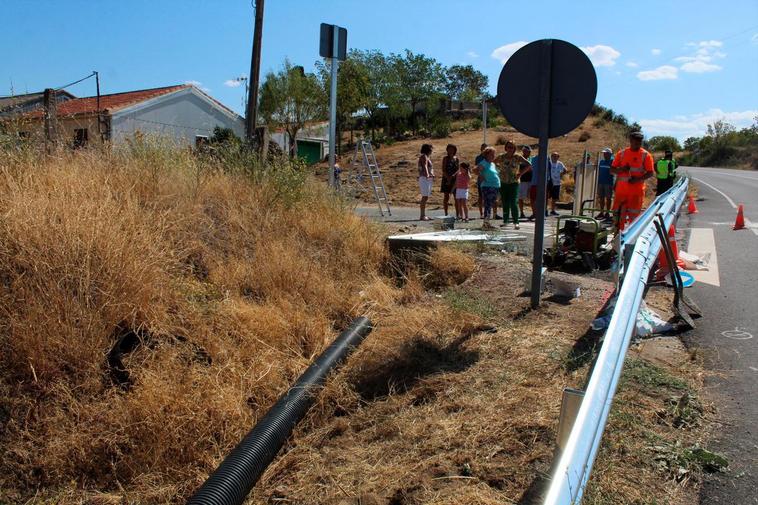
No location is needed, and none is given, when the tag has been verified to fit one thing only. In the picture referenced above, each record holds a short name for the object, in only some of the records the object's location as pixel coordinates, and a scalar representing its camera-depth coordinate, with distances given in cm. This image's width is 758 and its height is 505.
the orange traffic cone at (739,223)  1134
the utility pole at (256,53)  1622
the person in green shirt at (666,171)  1348
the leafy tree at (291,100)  4712
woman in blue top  1134
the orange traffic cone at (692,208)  1492
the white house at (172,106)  3225
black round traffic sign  480
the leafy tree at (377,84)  5525
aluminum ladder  1424
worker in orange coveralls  856
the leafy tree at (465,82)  6681
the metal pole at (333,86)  982
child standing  1203
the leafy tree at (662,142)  6478
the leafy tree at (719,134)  6688
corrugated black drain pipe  284
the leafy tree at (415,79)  5672
